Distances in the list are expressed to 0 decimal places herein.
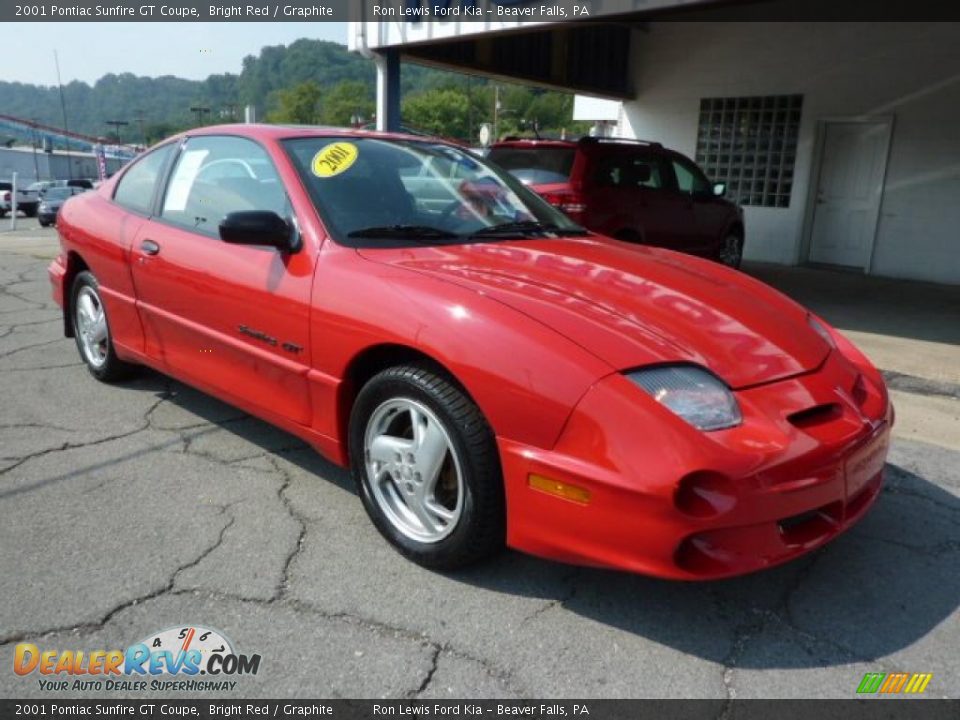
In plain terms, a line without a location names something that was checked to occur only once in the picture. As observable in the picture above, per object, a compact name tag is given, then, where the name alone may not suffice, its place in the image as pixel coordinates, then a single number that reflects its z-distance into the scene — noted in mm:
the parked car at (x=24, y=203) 25953
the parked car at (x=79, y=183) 32606
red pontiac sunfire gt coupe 2055
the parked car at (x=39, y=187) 27156
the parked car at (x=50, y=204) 21047
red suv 7137
